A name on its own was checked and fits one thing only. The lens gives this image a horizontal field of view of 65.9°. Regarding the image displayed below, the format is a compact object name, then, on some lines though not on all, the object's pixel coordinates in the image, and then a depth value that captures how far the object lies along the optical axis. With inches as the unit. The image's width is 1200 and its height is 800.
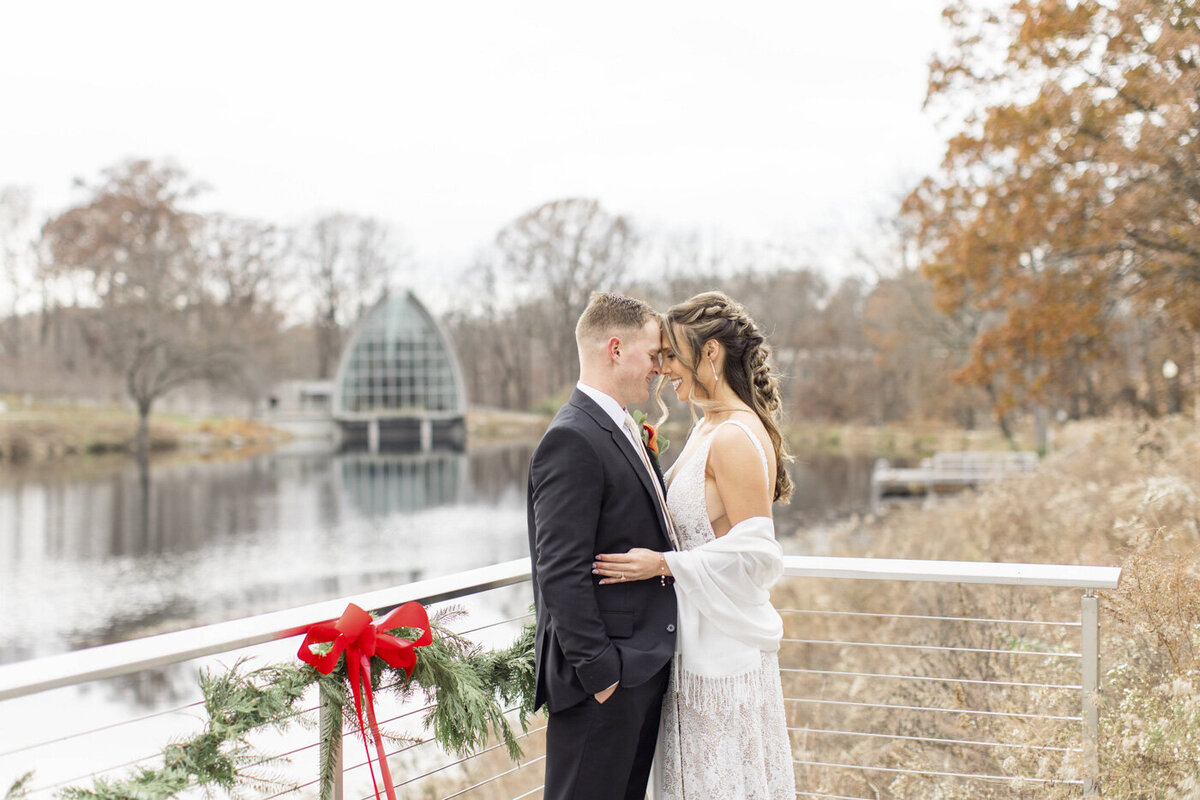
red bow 88.6
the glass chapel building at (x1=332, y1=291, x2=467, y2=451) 1758.1
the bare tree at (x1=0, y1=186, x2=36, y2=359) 1594.5
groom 88.8
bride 95.7
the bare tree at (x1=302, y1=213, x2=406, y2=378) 1884.8
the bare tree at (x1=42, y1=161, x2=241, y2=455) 1523.1
